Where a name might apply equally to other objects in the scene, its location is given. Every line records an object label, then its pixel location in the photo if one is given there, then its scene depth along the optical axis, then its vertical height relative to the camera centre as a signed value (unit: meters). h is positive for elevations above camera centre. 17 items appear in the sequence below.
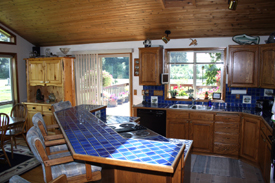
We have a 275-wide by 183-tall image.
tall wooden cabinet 5.48 +0.09
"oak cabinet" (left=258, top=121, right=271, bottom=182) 3.02 -1.07
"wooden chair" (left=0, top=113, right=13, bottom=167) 3.77 -0.87
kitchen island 1.43 -0.52
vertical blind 5.80 +0.11
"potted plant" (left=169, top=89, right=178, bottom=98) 5.09 -0.27
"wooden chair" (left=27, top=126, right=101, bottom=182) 1.92 -0.84
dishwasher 4.61 -0.82
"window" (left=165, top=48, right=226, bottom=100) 4.86 +0.22
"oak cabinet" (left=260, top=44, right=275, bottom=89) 3.86 +0.29
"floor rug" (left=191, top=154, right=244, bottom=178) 3.65 -1.54
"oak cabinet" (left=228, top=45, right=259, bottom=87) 4.14 +0.31
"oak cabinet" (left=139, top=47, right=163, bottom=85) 4.81 +0.38
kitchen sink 4.57 -0.56
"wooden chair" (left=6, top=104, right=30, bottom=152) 4.14 -0.97
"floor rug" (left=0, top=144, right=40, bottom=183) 3.64 -1.52
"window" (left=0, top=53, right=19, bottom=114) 5.59 +0.01
